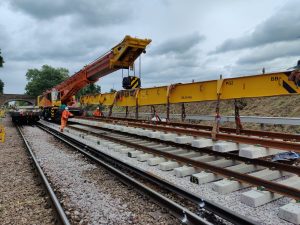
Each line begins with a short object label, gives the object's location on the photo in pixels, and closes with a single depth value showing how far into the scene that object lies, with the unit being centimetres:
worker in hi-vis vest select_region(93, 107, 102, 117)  1524
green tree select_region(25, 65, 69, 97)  8788
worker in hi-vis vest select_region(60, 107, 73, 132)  1264
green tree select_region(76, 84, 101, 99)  5431
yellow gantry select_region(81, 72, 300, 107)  535
